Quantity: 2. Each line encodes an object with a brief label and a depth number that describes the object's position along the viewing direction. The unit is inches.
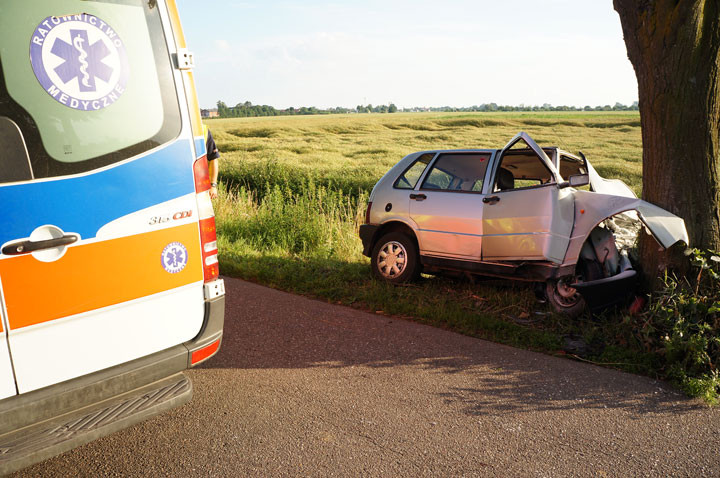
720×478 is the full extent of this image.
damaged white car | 216.2
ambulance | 99.7
